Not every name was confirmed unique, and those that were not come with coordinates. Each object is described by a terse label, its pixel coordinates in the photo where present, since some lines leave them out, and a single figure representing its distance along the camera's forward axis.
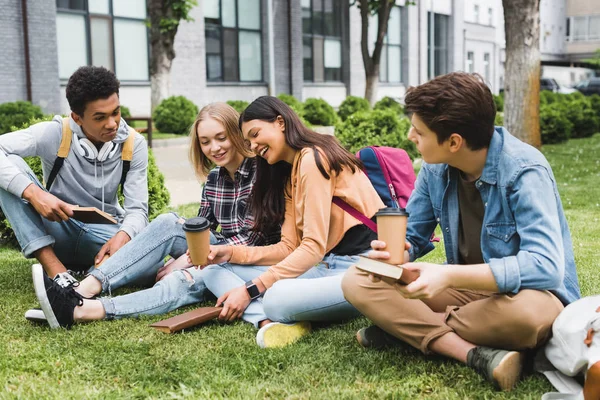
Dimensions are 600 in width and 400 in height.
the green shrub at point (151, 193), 5.44
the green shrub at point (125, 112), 17.92
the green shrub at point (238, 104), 19.52
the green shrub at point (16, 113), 14.84
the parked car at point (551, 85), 38.85
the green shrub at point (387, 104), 22.62
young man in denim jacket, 2.52
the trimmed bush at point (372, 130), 10.34
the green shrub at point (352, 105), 23.30
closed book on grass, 3.48
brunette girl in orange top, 3.38
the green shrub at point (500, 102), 27.20
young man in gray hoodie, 3.98
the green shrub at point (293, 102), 20.49
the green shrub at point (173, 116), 18.67
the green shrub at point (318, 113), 21.56
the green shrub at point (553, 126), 15.91
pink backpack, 3.66
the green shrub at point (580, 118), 18.05
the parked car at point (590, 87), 39.22
